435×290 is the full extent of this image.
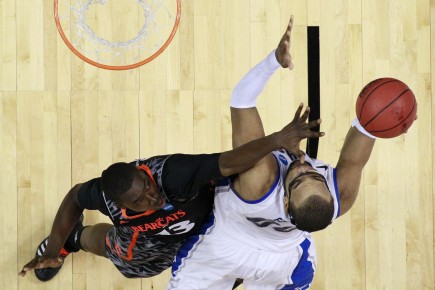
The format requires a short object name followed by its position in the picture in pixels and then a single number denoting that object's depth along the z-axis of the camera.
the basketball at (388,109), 10.79
